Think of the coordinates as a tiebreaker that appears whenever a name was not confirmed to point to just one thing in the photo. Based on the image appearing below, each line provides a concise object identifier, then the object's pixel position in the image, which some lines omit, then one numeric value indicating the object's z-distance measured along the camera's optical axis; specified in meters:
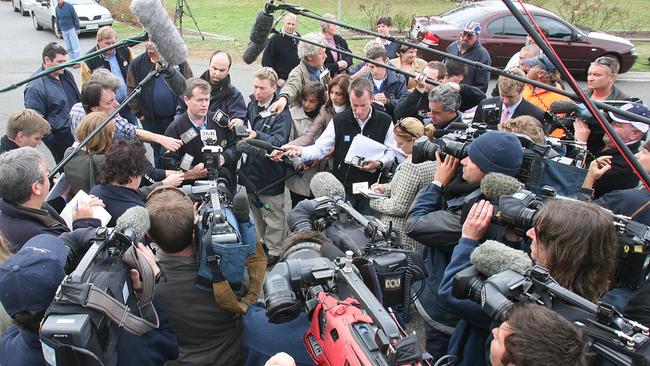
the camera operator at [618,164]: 3.52
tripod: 12.54
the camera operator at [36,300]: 1.85
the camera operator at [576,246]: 2.01
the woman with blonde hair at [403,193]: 3.27
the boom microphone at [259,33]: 2.95
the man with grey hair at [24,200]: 2.55
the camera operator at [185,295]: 2.47
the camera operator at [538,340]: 1.50
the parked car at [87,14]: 15.30
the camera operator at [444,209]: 2.61
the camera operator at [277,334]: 2.07
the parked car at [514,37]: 11.25
